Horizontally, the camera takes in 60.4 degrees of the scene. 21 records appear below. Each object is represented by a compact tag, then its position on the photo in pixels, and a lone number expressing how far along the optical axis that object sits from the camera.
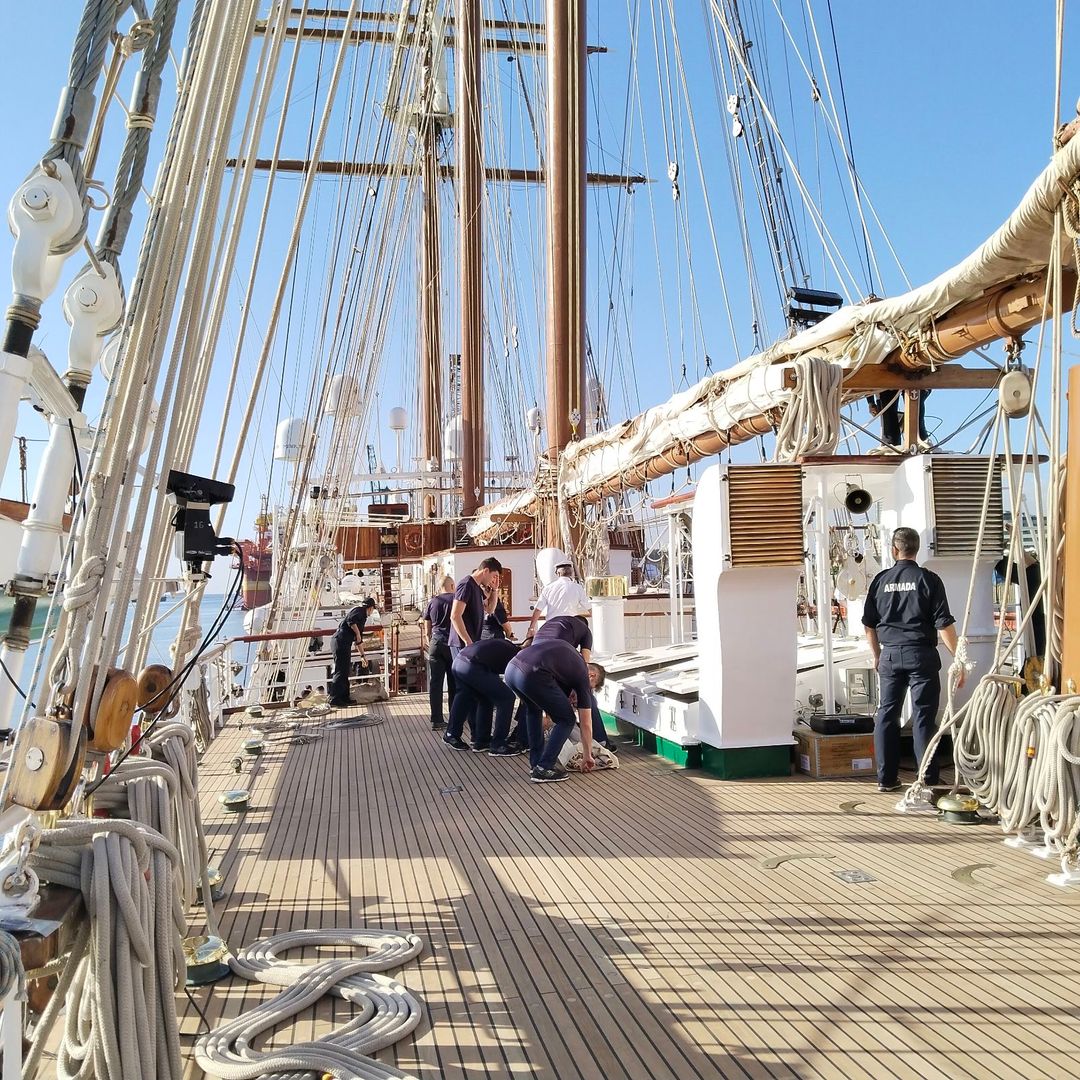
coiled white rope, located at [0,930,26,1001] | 1.62
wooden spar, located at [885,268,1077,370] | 4.26
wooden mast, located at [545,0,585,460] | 9.77
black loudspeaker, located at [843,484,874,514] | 6.08
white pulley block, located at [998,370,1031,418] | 4.54
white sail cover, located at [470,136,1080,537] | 3.81
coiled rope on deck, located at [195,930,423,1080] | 2.31
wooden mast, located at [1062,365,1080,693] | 4.01
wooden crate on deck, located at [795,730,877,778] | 5.57
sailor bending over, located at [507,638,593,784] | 5.64
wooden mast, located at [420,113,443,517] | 22.09
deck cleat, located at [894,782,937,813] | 4.74
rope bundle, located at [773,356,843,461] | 5.27
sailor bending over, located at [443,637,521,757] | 6.59
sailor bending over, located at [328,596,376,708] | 9.59
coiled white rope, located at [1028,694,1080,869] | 3.78
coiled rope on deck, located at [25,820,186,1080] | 1.96
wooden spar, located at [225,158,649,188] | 12.09
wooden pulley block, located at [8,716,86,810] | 2.00
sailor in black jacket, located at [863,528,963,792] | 4.88
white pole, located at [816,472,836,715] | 5.89
